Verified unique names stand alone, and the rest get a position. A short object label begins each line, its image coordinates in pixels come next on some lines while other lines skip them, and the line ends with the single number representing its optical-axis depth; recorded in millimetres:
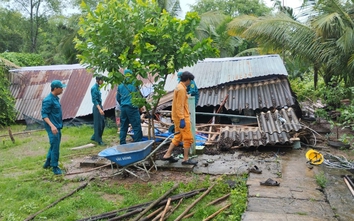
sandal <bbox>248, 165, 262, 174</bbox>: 5706
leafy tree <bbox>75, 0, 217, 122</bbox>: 5547
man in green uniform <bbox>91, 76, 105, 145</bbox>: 8508
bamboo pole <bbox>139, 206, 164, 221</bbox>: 4181
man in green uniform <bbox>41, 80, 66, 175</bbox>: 5996
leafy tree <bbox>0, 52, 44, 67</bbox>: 18750
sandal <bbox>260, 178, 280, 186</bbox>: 5070
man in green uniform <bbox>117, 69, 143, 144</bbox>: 7080
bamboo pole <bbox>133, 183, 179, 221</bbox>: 4227
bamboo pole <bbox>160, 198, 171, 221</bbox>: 4188
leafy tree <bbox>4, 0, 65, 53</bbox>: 30234
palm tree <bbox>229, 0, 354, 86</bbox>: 9070
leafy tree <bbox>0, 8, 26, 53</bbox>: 29109
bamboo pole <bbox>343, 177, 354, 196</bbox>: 4786
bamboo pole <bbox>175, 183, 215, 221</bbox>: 4203
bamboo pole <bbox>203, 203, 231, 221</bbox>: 4137
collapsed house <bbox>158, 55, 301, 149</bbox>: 7457
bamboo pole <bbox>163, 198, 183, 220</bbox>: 4296
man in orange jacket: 6059
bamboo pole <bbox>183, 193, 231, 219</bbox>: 4281
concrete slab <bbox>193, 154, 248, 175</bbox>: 5965
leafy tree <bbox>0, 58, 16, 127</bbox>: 10648
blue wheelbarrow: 5441
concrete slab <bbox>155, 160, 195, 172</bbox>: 6070
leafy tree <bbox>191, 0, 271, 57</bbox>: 18219
